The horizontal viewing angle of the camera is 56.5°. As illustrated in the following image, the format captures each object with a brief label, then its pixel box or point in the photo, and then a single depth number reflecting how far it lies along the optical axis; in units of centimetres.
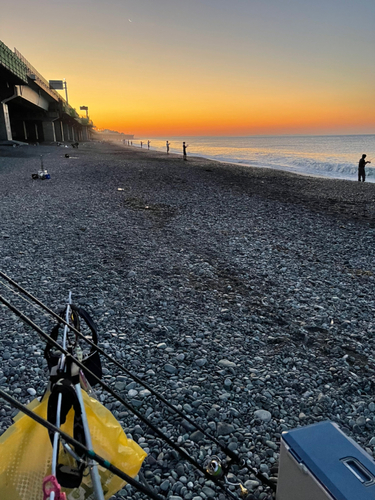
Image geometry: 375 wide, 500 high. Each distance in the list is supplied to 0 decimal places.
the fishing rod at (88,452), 166
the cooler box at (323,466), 215
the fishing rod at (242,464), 317
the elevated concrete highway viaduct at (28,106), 3934
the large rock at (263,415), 405
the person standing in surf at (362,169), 2764
